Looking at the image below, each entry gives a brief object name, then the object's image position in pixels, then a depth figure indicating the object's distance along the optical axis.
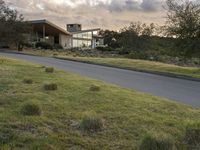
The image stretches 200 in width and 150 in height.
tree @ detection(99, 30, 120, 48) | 97.10
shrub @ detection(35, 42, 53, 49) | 63.97
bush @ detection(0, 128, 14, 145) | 6.14
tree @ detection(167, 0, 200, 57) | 29.42
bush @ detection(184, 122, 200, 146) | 6.79
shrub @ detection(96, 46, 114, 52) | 74.81
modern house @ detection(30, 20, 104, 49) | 74.92
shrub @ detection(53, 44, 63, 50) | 69.00
